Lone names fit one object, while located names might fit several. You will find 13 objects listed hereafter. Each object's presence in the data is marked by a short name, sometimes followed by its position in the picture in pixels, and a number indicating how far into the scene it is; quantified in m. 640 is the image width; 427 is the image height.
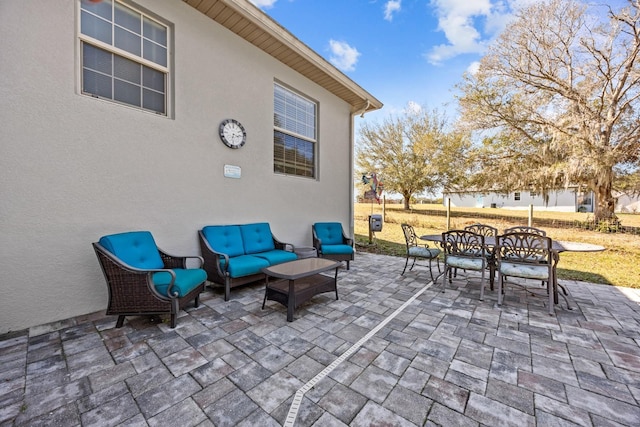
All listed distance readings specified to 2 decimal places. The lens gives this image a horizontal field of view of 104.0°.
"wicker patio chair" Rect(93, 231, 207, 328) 2.41
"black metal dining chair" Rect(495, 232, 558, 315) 2.99
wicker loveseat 3.33
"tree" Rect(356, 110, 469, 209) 13.18
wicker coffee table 2.73
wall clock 3.93
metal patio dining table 2.96
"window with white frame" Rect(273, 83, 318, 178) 4.96
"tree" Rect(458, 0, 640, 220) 6.88
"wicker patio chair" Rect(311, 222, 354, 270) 4.81
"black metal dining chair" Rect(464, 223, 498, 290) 3.68
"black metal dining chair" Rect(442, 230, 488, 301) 3.39
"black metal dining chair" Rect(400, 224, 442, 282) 4.12
